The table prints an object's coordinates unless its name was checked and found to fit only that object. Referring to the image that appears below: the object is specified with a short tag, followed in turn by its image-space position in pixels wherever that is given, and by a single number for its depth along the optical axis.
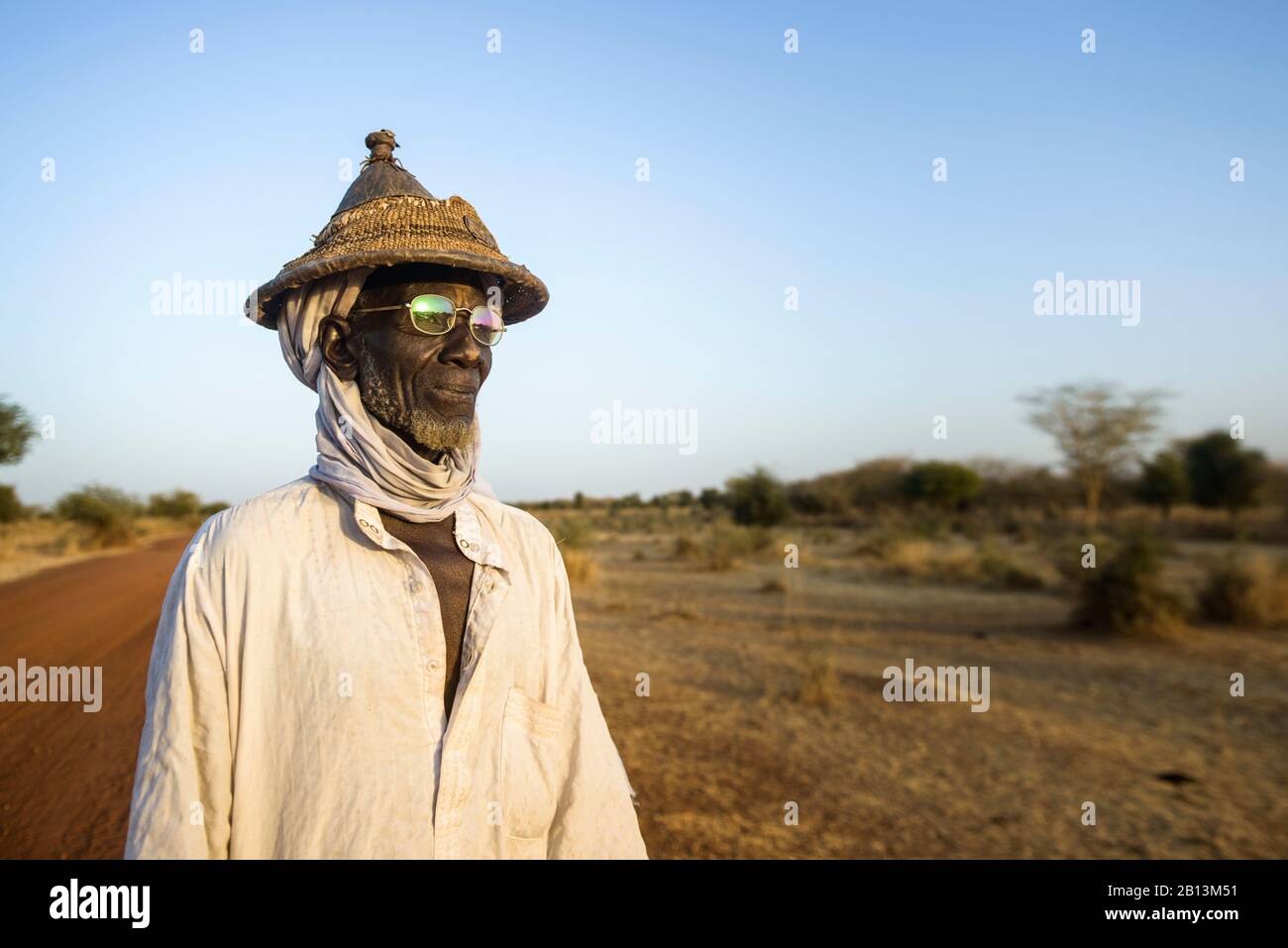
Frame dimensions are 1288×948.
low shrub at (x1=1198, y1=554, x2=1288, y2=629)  11.13
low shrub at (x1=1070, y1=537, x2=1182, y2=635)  11.04
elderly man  1.53
